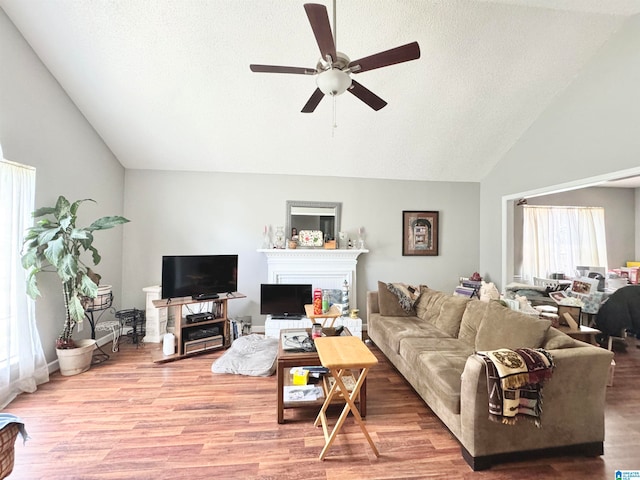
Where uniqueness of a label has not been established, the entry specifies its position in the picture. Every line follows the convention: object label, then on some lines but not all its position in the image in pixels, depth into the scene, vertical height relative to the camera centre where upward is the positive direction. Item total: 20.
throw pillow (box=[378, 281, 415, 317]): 3.80 -0.78
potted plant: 2.70 -0.11
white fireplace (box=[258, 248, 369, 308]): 4.49 -0.31
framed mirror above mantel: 4.64 +0.49
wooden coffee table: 2.26 -1.01
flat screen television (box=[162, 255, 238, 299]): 3.69 -0.41
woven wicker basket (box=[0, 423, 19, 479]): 1.36 -1.00
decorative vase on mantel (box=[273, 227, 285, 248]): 4.55 +0.10
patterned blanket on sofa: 1.69 -0.81
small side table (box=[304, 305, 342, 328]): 3.01 -0.73
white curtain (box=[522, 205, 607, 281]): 5.79 +0.19
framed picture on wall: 4.91 +0.26
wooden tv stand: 3.49 -1.10
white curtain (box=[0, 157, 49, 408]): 2.55 -0.50
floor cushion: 3.12 -1.32
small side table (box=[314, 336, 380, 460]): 1.78 -0.72
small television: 4.18 -0.78
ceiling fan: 1.82 +1.28
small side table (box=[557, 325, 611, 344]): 2.77 -0.82
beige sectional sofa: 1.82 -1.00
